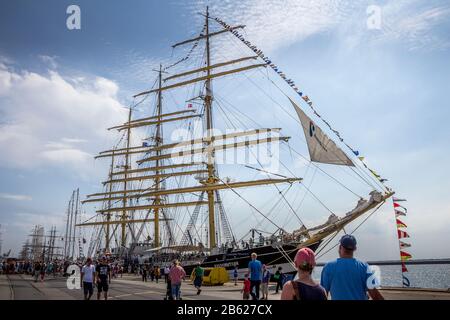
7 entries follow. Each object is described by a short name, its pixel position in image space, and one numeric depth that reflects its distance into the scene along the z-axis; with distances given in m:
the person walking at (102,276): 12.59
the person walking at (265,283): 14.45
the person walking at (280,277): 18.91
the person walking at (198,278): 16.67
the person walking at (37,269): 25.37
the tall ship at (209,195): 21.45
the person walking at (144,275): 29.67
